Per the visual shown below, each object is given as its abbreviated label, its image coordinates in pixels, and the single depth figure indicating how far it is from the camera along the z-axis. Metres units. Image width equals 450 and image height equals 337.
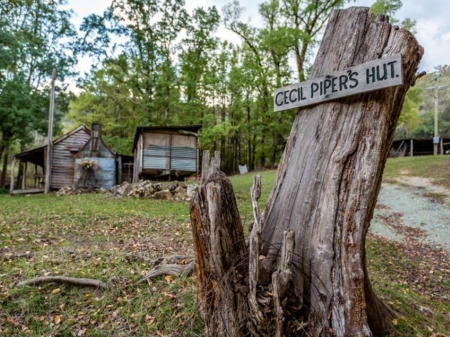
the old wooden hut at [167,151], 16.59
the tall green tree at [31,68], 19.45
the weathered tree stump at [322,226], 1.90
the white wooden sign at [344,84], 1.98
